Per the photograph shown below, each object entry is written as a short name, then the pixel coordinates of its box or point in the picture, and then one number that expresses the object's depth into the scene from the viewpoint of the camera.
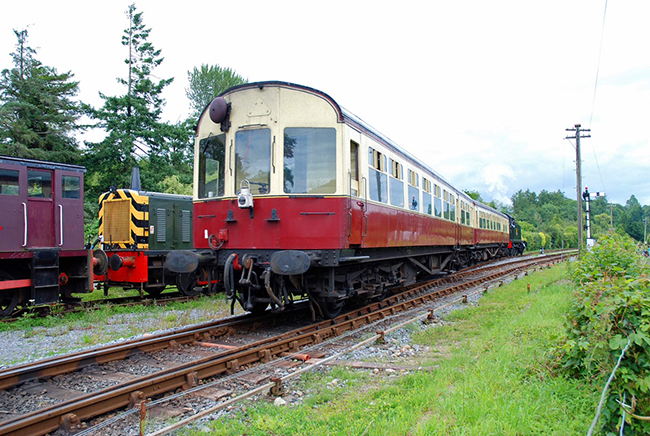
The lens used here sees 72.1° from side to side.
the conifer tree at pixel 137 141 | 24.44
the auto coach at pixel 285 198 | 6.95
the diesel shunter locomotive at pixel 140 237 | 12.00
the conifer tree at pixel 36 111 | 21.56
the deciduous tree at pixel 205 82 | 39.97
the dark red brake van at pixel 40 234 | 9.14
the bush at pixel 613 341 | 3.26
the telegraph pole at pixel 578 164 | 29.20
